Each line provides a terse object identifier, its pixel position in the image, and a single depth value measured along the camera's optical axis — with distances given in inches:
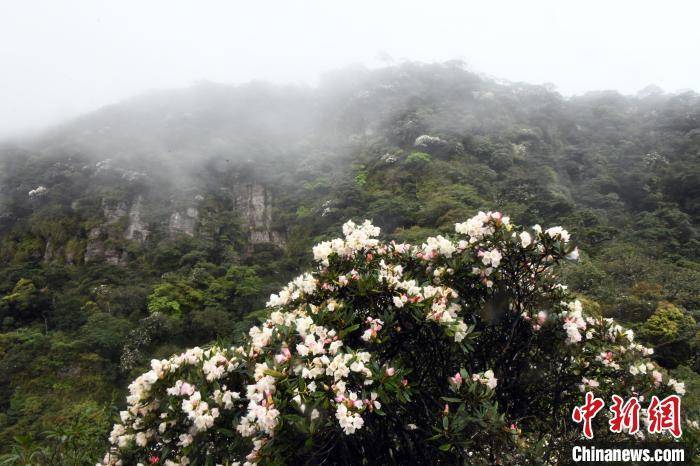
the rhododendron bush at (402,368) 87.4
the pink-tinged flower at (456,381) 102.6
